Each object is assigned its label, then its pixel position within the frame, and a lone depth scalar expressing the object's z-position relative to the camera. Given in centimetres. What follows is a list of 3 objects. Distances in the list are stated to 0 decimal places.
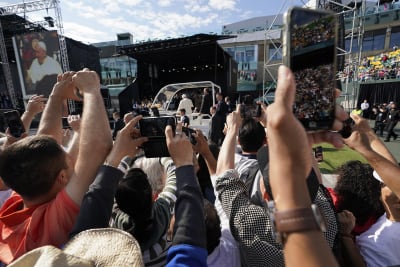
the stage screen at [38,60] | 1265
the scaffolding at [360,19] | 865
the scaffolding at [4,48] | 1194
